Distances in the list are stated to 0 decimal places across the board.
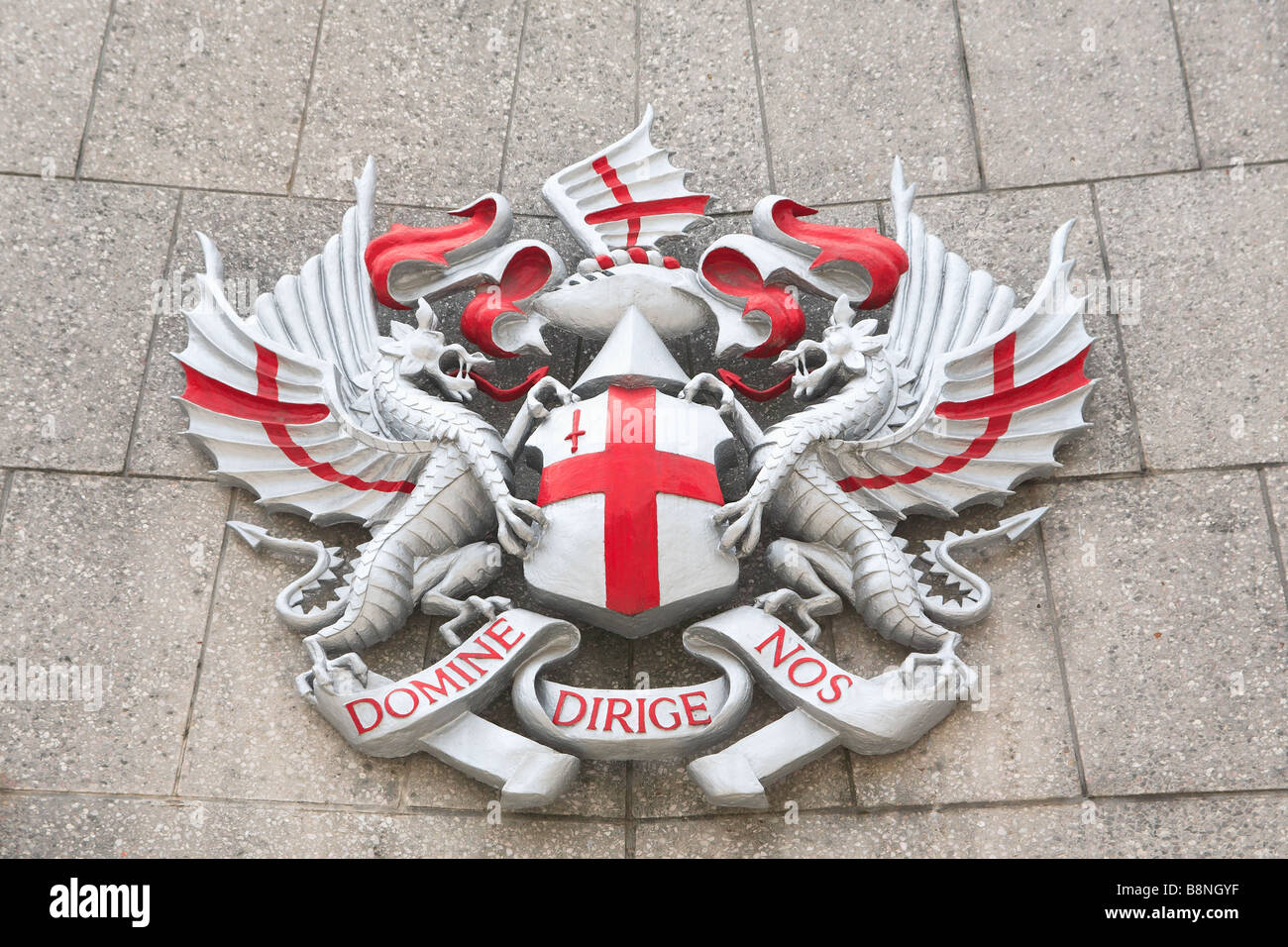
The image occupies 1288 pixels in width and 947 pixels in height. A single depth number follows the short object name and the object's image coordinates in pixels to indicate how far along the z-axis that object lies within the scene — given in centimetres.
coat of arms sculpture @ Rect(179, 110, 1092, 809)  388
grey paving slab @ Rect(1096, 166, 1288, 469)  438
